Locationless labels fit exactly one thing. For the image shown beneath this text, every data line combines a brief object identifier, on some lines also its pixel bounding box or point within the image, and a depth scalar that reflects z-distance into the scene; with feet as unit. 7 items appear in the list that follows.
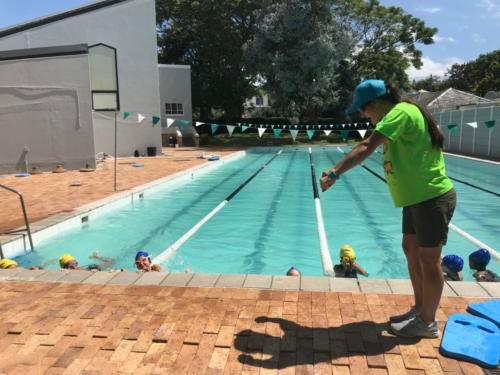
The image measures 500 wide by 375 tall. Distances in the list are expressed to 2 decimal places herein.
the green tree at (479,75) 188.19
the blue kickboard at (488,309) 10.48
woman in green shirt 8.96
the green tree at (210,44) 120.88
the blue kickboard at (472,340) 8.97
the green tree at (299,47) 101.24
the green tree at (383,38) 114.93
